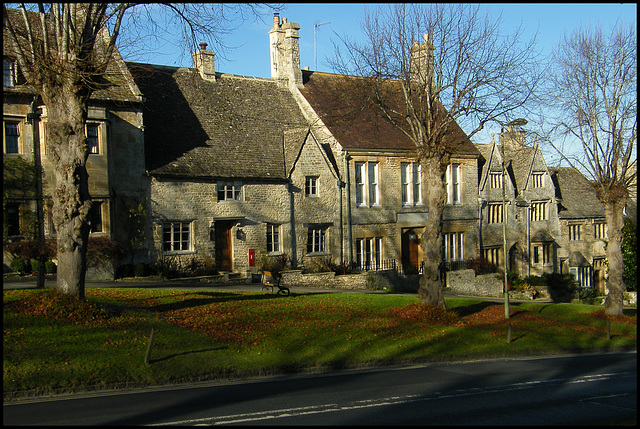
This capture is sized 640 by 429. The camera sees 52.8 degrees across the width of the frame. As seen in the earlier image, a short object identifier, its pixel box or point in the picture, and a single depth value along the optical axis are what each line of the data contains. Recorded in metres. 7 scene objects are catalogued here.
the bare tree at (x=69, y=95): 16.69
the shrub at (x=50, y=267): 27.95
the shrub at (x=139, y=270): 30.55
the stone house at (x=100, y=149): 28.69
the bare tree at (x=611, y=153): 19.06
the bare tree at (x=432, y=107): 22.56
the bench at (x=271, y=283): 26.31
